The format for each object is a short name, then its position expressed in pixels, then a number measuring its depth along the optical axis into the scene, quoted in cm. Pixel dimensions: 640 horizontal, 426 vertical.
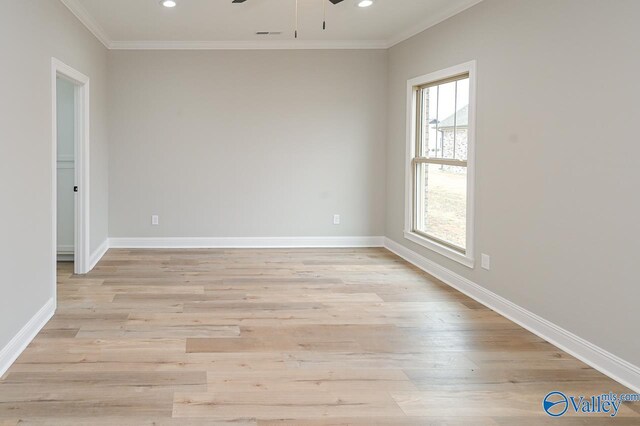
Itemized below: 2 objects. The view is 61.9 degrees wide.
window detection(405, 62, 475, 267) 463
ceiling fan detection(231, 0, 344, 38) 392
